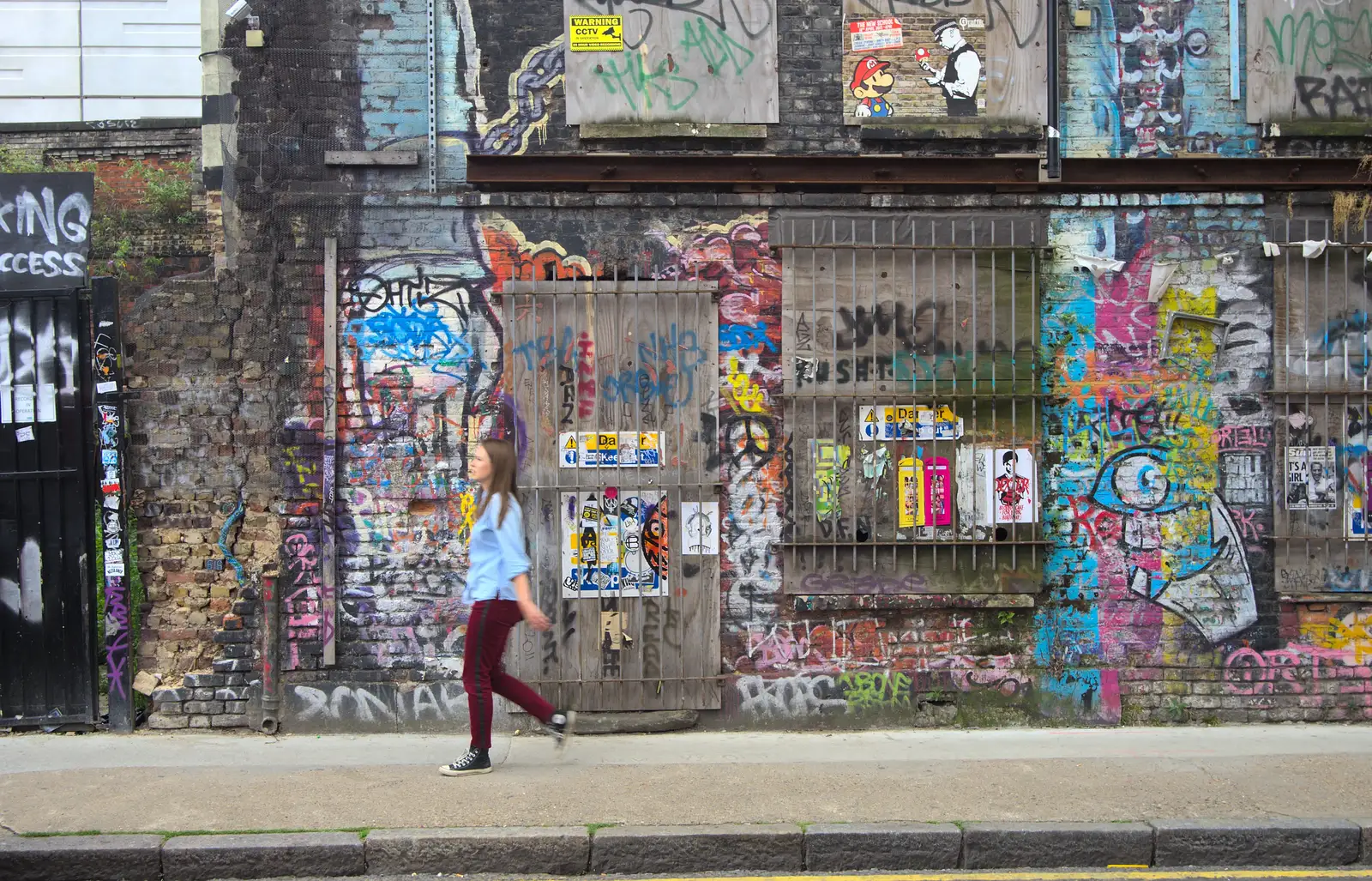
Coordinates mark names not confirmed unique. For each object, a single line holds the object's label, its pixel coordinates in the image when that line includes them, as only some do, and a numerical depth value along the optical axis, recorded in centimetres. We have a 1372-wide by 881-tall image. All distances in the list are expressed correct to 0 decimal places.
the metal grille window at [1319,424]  735
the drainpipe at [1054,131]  729
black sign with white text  703
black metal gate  696
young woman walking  582
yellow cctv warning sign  720
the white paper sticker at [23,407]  696
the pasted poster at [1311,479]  735
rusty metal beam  715
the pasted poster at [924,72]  729
